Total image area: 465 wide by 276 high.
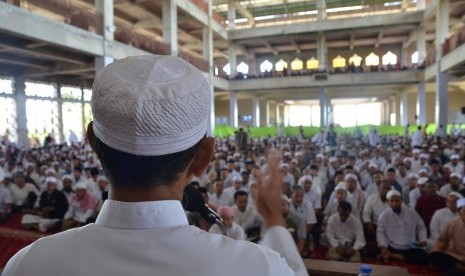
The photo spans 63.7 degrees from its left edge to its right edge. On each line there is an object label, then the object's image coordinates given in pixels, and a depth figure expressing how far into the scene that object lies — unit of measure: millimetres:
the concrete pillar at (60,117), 15490
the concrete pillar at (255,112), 22991
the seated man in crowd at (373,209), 4980
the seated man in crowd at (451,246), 3910
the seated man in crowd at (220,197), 5824
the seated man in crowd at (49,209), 5602
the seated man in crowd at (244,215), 4554
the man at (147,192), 598
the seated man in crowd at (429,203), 4957
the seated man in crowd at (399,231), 4500
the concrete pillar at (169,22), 13852
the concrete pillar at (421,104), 17547
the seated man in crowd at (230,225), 3815
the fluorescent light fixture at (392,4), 20691
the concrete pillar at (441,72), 14000
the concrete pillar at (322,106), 19609
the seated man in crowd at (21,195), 6572
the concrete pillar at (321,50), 19516
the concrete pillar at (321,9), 18984
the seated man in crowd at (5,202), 6289
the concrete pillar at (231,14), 20219
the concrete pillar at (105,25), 9992
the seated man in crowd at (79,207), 5547
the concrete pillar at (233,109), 20797
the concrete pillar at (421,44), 17698
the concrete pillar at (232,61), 20594
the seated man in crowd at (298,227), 4352
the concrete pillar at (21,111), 13406
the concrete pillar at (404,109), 22016
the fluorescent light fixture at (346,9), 21909
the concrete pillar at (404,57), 23227
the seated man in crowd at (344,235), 4477
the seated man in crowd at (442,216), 4430
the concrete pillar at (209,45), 17281
